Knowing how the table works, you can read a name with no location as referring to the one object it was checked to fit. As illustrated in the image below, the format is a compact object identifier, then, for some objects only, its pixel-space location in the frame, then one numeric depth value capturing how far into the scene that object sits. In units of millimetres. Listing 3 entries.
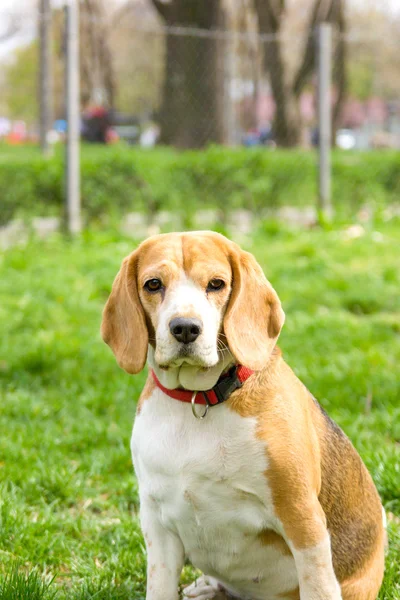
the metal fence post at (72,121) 9555
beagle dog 2709
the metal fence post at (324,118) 11594
